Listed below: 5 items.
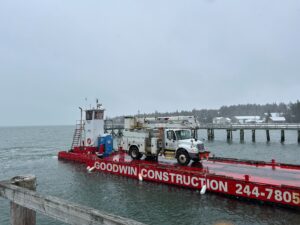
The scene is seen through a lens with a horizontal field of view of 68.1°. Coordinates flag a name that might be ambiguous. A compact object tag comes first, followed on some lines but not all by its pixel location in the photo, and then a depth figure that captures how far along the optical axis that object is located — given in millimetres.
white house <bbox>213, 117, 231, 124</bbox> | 99490
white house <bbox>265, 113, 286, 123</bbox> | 101384
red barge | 9942
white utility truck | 14723
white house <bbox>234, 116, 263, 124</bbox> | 116534
